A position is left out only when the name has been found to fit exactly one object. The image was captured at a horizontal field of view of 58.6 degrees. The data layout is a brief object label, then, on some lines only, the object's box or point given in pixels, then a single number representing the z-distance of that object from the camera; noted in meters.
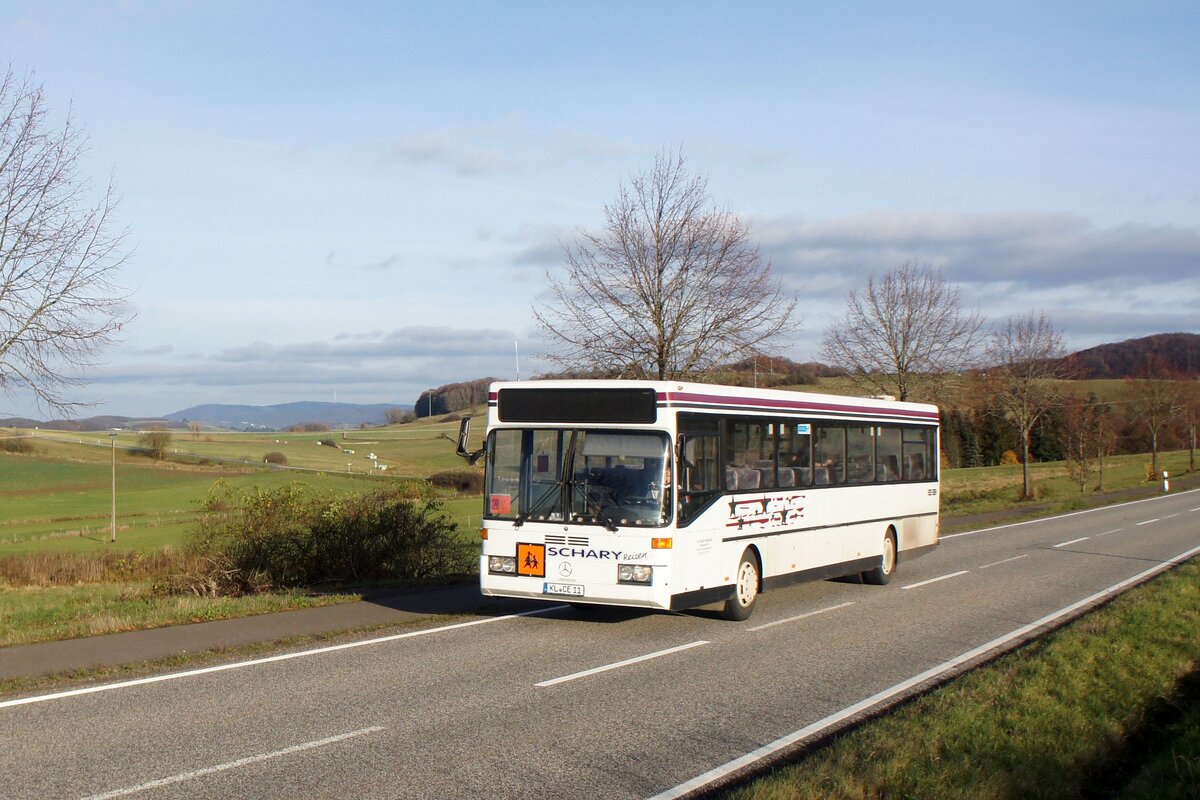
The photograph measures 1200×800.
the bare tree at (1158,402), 65.75
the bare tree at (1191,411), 68.75
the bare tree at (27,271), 15.77
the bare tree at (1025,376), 44.38
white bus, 11.45
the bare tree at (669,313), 20.73
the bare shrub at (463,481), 59.99
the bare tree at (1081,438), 48.69
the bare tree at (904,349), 32.59
